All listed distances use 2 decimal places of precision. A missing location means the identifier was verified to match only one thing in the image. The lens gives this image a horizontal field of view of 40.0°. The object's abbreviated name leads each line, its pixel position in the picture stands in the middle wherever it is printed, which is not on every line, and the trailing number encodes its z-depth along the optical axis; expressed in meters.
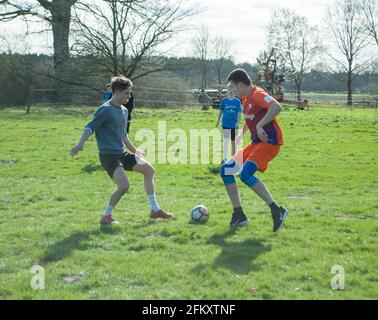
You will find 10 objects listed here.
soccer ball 7.04
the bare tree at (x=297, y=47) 59.44
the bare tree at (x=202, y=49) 69.53
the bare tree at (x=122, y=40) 31.12
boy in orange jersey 6.48
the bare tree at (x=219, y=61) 69.39
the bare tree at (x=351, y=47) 58.97
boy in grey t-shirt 6.71
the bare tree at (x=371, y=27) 57.28
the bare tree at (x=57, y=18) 31.19
